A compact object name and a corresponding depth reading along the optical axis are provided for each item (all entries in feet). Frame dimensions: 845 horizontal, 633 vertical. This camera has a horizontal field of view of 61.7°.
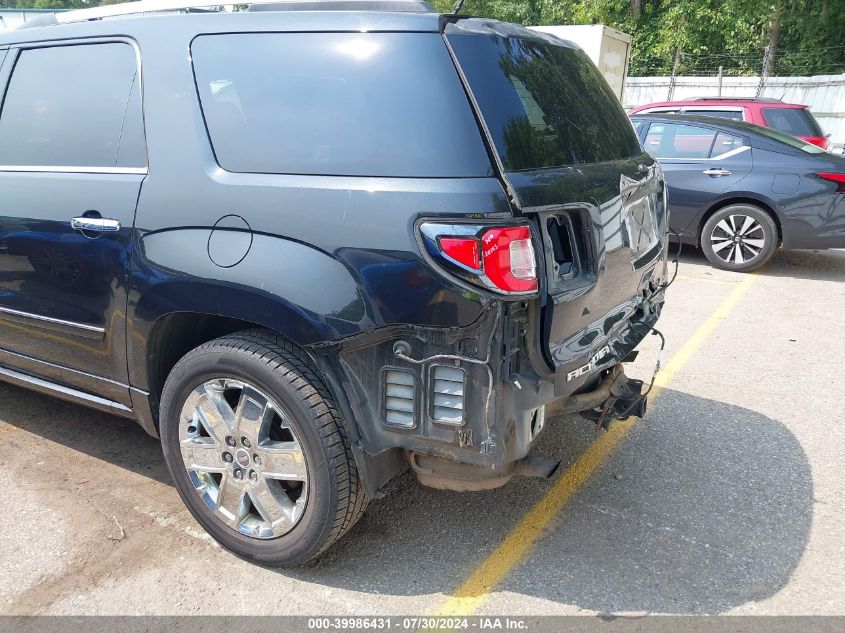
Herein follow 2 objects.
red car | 33.32
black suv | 7.30
